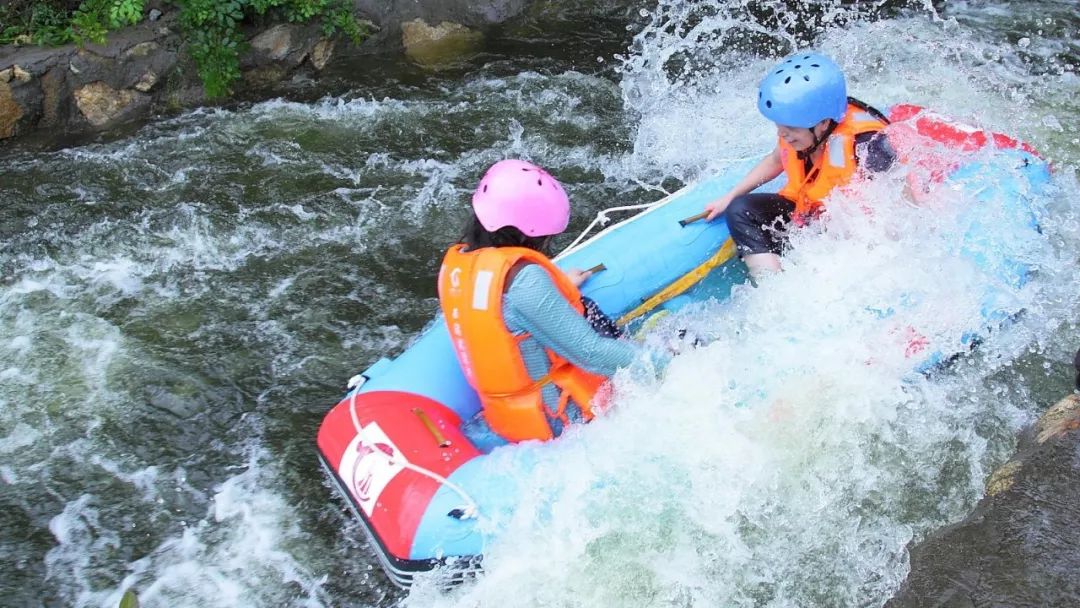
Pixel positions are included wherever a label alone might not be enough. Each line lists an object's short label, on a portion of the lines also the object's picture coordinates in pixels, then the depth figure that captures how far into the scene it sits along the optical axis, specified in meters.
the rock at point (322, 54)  7.76
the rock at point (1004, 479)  3.28
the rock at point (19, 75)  6.88
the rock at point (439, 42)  7.89
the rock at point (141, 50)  7.19
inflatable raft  3.43
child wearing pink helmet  3.35
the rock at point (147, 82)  7.19
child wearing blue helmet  4.04
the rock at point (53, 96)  7.00
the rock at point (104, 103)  7.08
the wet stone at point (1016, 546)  2.90
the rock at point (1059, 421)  3.45
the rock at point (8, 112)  6.86
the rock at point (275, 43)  7.61
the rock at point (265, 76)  7.57
